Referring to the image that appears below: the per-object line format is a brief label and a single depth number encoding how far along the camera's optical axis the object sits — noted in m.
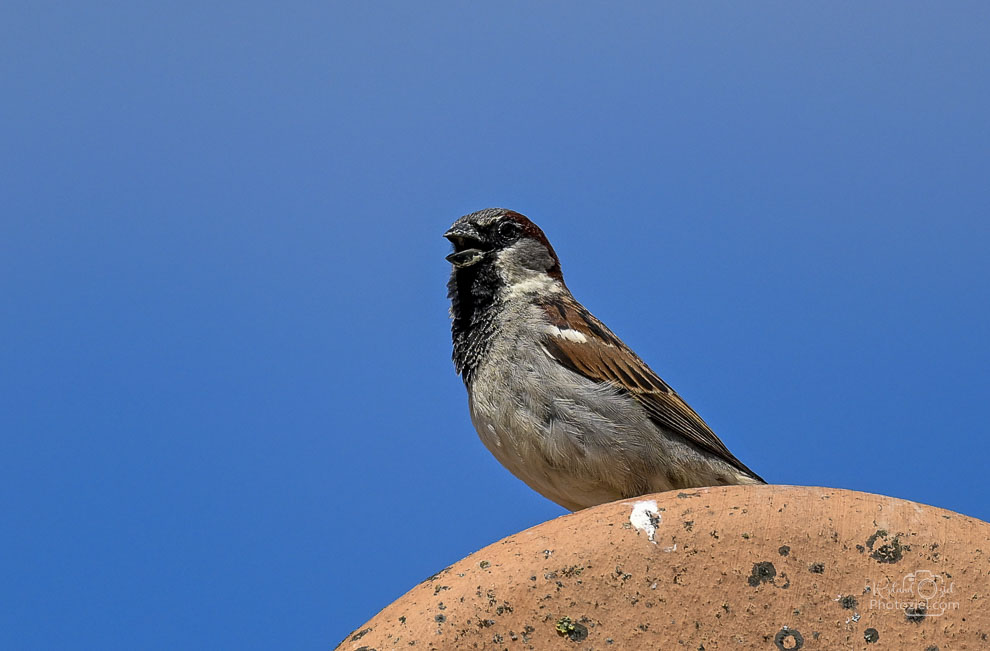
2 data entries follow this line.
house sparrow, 5.26
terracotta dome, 5.16
